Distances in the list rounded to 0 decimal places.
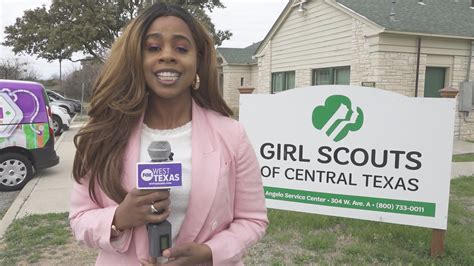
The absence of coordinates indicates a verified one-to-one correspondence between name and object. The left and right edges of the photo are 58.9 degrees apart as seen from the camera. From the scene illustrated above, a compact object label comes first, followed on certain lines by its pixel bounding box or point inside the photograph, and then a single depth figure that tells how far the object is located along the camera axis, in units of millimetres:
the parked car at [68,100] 25008
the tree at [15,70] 30966
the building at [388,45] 11586
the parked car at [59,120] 15117
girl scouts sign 3941
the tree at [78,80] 35644
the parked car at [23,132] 6844
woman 1486
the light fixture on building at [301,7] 14703
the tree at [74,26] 23047
